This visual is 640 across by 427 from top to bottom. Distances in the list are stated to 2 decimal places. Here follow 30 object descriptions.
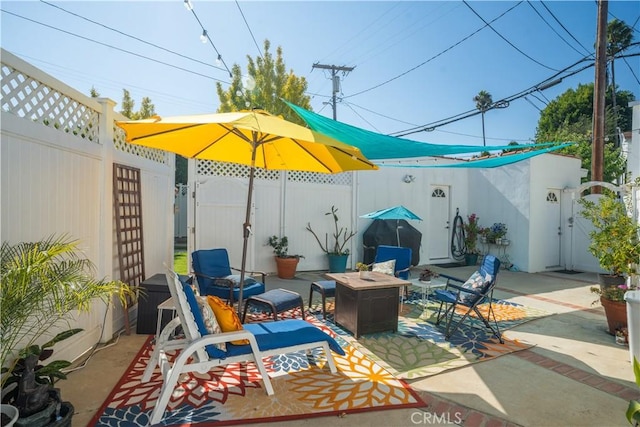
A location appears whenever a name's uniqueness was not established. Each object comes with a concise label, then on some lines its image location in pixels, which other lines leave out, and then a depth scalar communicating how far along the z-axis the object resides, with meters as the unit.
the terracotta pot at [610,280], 4.68
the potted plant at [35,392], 1.92
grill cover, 8.16
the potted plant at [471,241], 9.49
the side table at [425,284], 4.86
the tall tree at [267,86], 11.13
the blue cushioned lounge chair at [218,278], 4.55
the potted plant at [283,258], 7.25
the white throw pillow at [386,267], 5.18
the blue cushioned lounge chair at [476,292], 3.95
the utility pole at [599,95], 7.37
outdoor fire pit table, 3.96
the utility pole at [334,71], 15.62
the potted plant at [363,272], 4.44
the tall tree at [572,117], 19.45
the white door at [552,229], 8.77
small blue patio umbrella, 6.61
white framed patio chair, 2.38
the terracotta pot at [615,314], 3.96
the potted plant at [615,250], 3.99
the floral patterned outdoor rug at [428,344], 3.25
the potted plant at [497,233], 9.00
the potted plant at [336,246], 7.89
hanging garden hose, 9.96
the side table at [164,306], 3.36
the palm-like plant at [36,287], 1.80
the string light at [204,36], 5.19
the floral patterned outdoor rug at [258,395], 2.35
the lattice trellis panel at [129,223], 3.95
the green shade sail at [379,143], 4.76
